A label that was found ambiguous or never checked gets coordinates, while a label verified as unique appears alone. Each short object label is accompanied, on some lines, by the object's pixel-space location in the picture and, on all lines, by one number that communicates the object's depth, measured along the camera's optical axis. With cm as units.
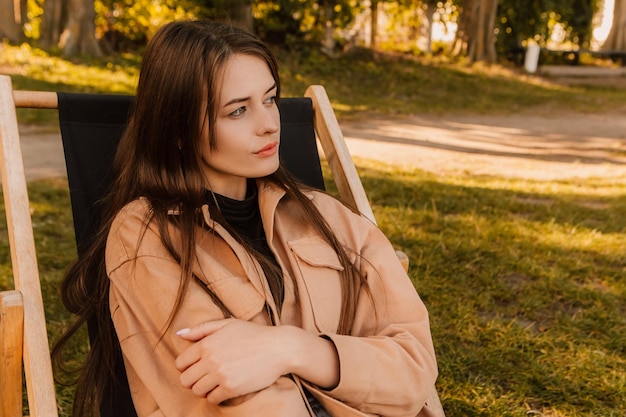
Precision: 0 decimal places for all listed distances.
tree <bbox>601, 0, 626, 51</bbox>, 1995
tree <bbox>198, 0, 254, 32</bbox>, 1302
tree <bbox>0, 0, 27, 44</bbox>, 1191
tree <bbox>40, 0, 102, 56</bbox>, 1163
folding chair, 195
